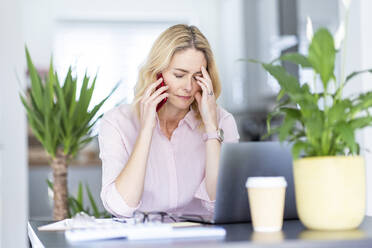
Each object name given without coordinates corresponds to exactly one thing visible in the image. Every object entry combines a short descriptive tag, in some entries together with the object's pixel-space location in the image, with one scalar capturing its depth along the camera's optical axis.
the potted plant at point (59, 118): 3.34
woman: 2.48
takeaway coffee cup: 1.92
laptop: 2.06
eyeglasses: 2.01
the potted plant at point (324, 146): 1.90
